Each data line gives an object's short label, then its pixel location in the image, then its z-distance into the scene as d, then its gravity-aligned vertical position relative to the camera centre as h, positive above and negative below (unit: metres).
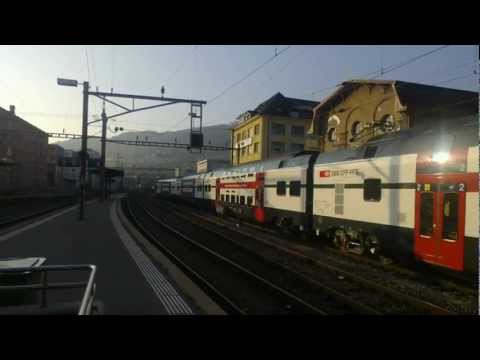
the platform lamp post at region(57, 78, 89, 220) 19.31 +1.69
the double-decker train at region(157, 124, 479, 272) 7.70 -0.18
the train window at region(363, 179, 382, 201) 10.34 -0.01
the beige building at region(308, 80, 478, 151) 26.86 +6.61
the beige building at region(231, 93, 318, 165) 52.75 +8.66
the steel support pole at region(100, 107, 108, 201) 34.28 +1.57
